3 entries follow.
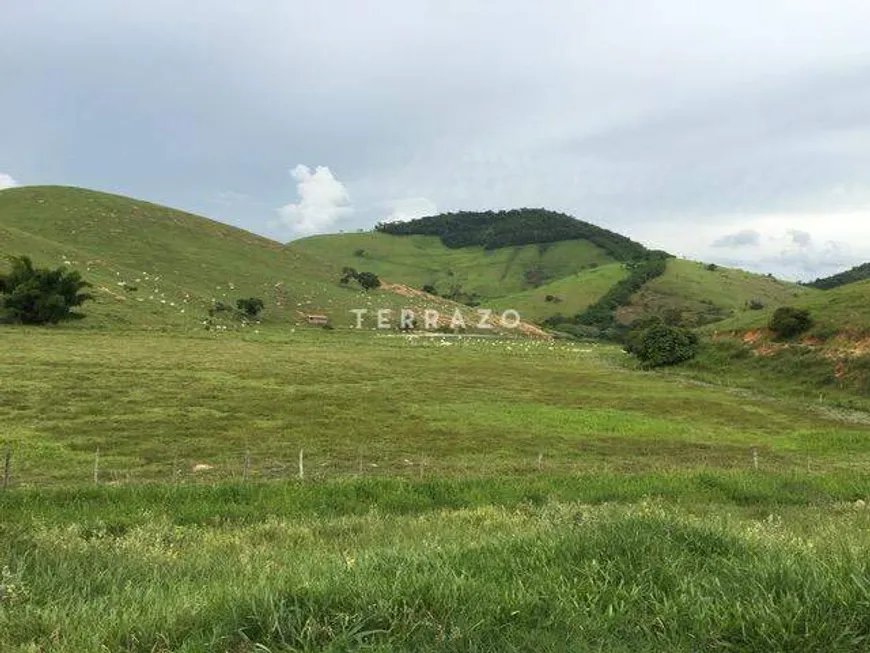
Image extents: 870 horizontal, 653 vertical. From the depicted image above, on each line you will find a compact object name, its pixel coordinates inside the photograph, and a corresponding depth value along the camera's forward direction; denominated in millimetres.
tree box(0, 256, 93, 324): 74875
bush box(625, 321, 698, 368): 70500
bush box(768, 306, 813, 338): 65000
